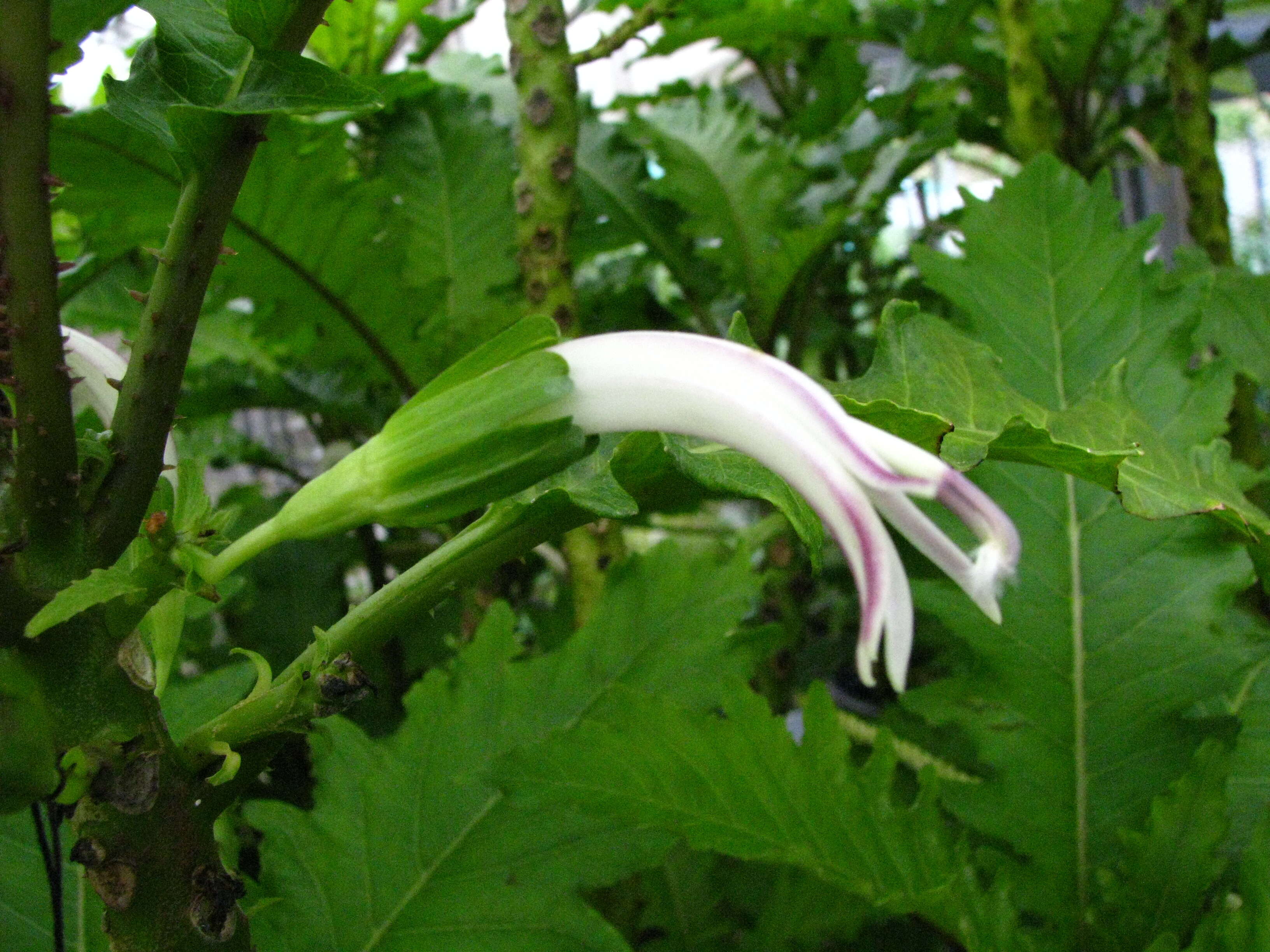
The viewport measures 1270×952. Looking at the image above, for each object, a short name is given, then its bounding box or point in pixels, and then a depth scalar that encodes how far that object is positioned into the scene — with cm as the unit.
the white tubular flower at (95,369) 29
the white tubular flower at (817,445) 19
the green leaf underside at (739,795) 37
